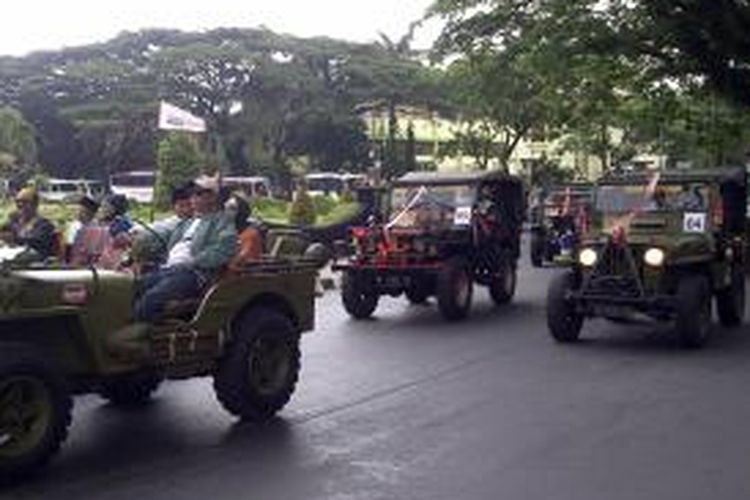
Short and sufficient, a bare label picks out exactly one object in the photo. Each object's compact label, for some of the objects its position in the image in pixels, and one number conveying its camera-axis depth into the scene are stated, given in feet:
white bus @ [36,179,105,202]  196.42
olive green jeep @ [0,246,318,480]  26.18
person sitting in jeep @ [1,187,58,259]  37.58
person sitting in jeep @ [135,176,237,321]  30.46
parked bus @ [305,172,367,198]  210.77
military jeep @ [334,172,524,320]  57.62
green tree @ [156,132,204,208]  140.26
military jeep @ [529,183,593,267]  89.81
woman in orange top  32.78
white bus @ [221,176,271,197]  188.58
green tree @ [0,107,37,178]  208.74
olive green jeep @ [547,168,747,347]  47.19
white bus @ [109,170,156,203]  209.77
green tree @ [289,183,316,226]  107.96
